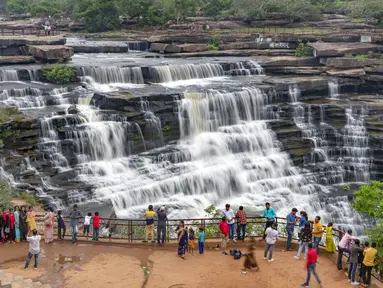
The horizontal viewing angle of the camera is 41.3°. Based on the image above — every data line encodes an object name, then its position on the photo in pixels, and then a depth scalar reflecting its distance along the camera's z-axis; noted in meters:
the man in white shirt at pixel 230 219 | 17.40
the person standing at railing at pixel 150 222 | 17.64
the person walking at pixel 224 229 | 16.67
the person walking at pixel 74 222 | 17.50
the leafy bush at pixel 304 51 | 44.94
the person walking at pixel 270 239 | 16.11
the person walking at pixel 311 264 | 14.60
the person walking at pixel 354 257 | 14.97
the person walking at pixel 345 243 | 15.73
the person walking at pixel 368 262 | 14.71
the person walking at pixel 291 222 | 17.16
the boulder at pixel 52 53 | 38.16
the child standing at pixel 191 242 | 16.88
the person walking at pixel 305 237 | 16.22
